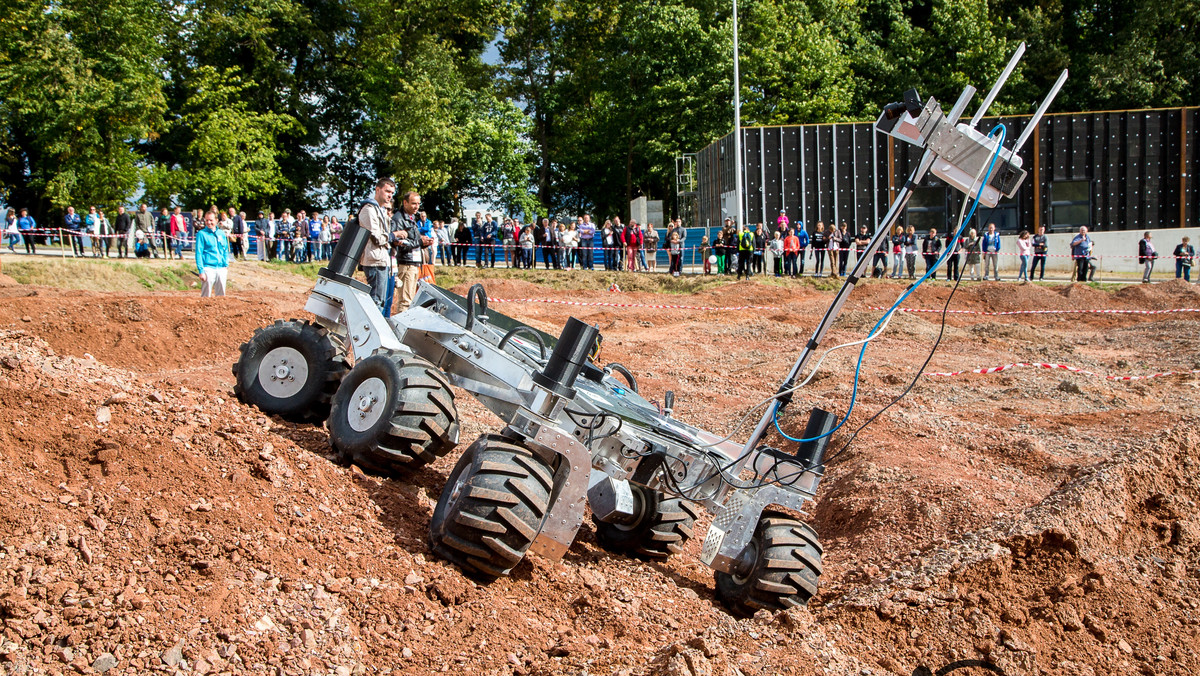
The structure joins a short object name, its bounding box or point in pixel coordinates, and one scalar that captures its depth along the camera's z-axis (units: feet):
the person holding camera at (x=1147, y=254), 87.79
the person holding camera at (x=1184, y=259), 86.74
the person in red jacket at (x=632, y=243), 95.61
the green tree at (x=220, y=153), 113.91
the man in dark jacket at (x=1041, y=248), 87.57
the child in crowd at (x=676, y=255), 93.61
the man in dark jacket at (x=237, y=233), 88.12
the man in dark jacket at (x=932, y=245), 85.10
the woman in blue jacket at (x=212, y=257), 47.84
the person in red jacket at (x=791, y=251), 89.90
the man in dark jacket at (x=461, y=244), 98.05
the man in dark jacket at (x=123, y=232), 84.09
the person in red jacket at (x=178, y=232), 84.48
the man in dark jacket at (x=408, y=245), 35.09
